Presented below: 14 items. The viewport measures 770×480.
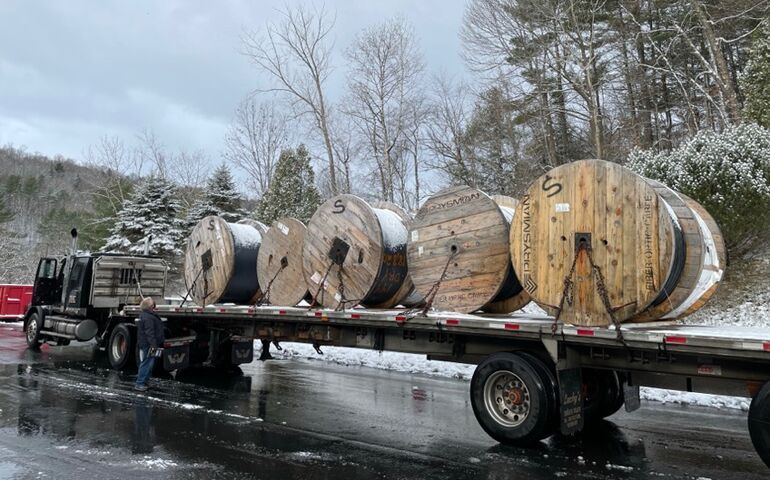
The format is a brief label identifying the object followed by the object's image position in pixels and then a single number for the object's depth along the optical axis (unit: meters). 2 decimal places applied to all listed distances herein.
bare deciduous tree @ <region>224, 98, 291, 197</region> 34.06
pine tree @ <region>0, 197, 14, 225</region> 47.89
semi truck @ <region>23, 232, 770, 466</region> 4.81
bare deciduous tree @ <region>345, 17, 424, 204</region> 26.47
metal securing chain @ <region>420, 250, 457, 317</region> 6.91
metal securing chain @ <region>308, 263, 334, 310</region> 8.33
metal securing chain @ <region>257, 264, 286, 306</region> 9.41
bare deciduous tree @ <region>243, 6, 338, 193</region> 27.12
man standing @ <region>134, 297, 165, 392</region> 9.70
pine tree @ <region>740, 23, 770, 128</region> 17.07
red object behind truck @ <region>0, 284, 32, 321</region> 23.12
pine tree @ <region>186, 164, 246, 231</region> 31.64
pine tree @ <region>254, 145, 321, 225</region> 29.16
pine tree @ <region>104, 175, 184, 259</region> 30.11
